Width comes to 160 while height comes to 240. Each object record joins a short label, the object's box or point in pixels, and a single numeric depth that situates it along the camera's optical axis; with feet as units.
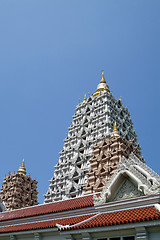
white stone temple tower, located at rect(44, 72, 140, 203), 164.96
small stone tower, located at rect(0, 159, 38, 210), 176.47
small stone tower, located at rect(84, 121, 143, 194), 121.90
